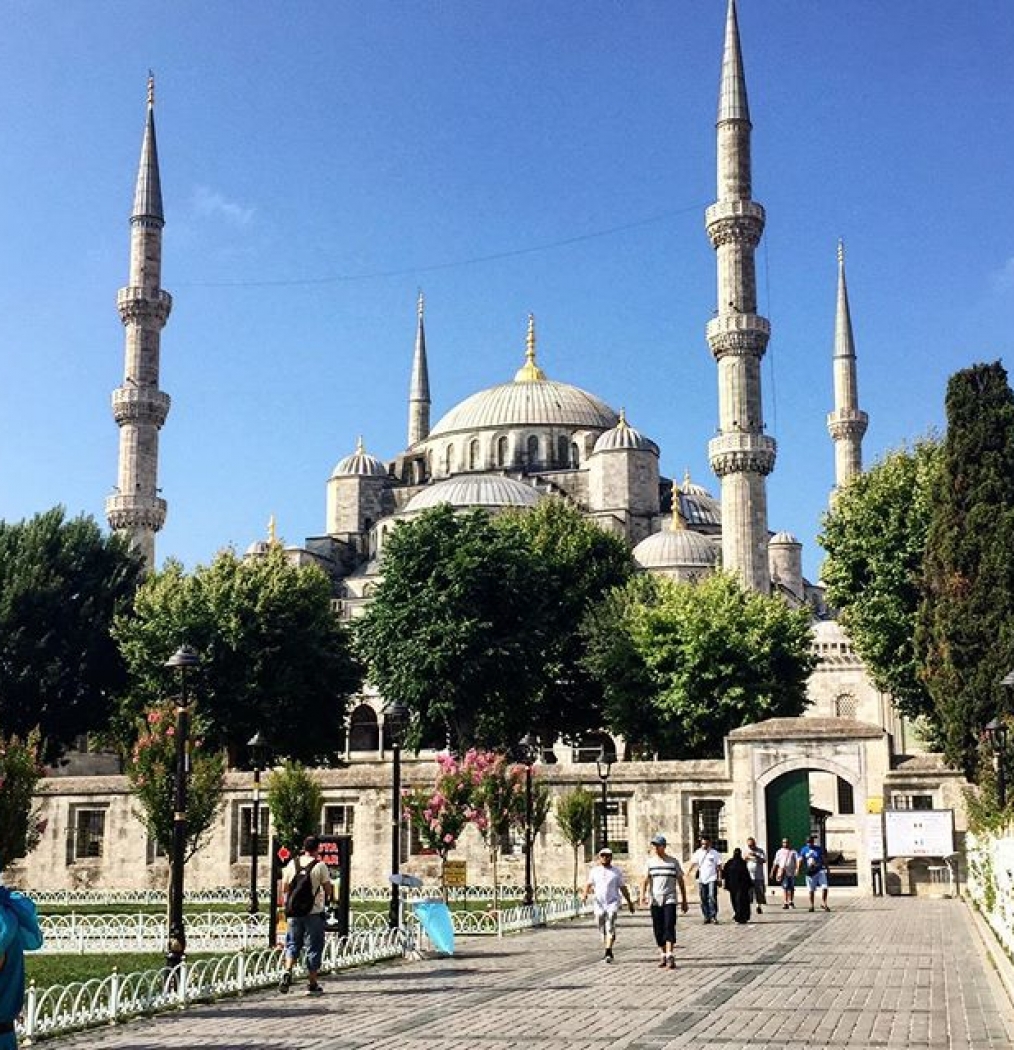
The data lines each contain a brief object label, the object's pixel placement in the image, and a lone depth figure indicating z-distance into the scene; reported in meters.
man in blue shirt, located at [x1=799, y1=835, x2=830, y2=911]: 22.77
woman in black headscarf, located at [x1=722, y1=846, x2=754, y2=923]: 19.27
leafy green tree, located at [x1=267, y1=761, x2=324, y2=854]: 20.23
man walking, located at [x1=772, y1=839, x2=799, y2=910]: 22.69
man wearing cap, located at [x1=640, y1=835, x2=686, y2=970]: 13.95
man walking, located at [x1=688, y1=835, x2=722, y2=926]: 19.39
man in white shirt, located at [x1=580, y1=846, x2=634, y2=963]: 14.60
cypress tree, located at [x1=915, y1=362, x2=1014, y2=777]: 26.34
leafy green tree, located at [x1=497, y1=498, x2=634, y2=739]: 41.09
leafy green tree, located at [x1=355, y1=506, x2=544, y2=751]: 36.06
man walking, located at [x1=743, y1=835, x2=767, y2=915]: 21.80
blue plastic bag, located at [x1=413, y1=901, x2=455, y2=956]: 15.70
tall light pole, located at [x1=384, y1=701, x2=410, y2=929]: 17.92
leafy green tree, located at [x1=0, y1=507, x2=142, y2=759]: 36.77
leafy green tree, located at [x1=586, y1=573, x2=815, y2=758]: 35.81
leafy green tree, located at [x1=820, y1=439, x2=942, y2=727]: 33.34
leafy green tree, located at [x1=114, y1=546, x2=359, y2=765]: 36.44
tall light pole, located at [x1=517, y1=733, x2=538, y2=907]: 22.69
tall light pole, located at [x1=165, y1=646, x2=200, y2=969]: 12.63
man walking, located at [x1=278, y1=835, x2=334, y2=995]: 12.63
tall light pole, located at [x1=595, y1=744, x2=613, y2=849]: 25.77
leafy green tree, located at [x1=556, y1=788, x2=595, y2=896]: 25.88
